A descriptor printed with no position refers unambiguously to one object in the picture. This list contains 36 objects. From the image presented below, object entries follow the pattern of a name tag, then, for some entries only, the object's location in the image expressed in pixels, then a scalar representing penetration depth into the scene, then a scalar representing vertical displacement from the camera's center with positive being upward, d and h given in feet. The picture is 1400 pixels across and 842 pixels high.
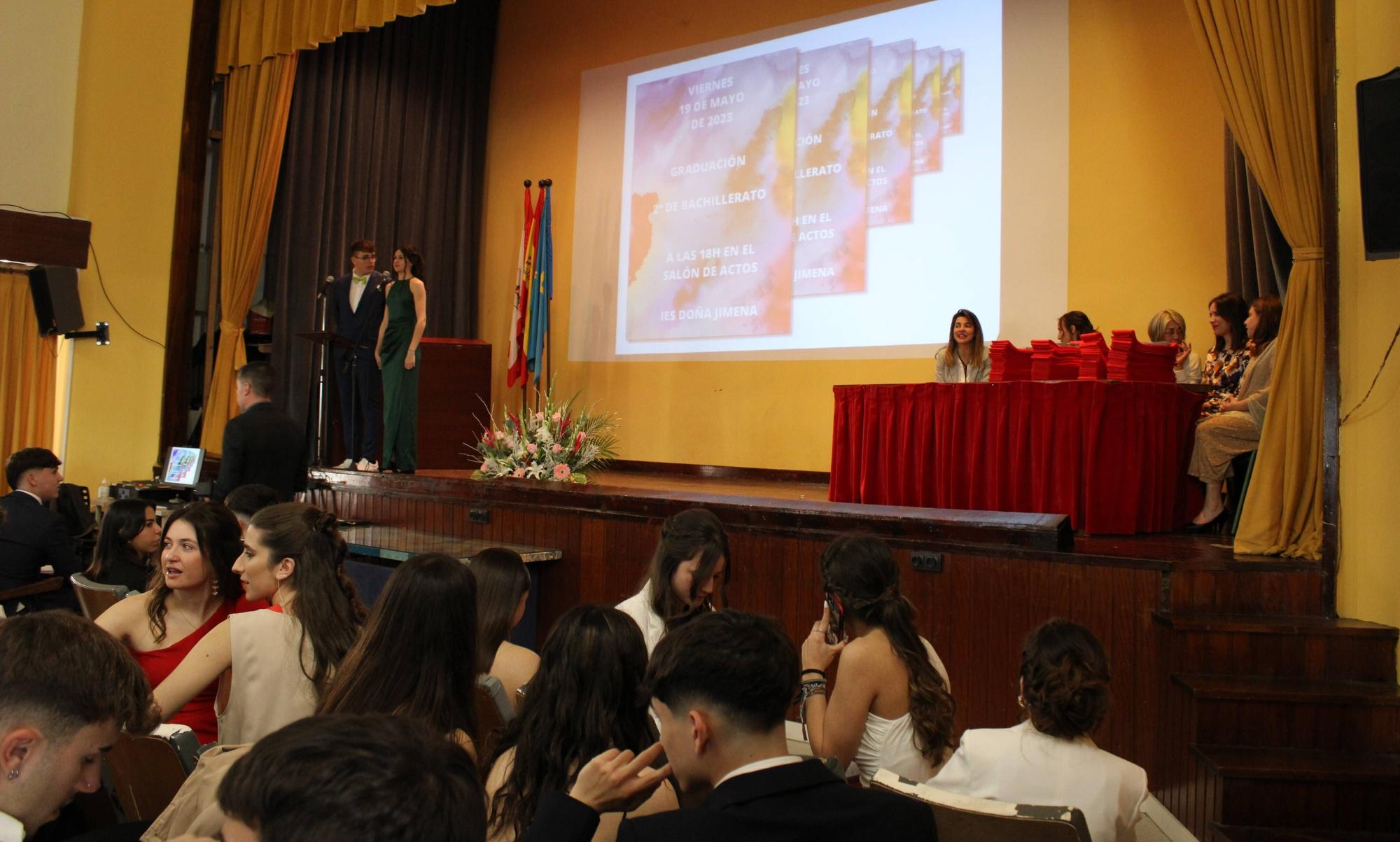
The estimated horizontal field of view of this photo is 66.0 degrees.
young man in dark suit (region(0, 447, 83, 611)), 13.15 -1.14
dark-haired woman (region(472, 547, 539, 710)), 7.37 -0.98
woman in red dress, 8.12 -1.09
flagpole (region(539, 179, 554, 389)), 27.84 +3.33
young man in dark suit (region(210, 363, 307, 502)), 14.25 +0.27
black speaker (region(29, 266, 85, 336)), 22.47 +3.28
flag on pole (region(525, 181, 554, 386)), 27.81 +4.43
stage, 11.02 -1.26
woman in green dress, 21.57 +2.27
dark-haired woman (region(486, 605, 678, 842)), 5.06 -1.17
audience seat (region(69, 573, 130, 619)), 10.09 -1.31
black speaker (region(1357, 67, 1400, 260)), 10.19 +3.24
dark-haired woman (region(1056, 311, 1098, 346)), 18.83 +2.89
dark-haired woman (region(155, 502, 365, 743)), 6.82 -1.24
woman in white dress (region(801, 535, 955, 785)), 7.24 -1.41
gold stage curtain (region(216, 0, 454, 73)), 24.82 +10.47
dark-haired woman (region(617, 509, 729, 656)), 8.90 -0.80
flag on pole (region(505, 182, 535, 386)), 27.78 +4.28
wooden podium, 24.68 +1.61
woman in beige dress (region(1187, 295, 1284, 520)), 14.84 +1.02
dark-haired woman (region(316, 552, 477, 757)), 5.81 -1.05
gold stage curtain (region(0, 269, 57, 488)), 22.88 +1.75
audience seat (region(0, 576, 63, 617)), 12.16 -1.55
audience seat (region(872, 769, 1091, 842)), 5.09 -1.58
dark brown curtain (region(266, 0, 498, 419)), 28.76 +8.55
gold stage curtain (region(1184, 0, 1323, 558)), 12.31 +3.02
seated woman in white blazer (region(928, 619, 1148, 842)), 6.16 -1.56
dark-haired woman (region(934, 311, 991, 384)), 18.63 +2.30
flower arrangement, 18.90 +0.40
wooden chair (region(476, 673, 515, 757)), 6.70 -1.46
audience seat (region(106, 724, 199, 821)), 5.54 -1.62
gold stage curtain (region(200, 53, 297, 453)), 27.22 +7.10
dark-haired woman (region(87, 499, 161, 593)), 12.09 -1.00
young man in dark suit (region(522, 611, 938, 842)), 3.87 -1.13
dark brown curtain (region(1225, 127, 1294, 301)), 17.63 +4.33
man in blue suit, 22.00 +2.28
